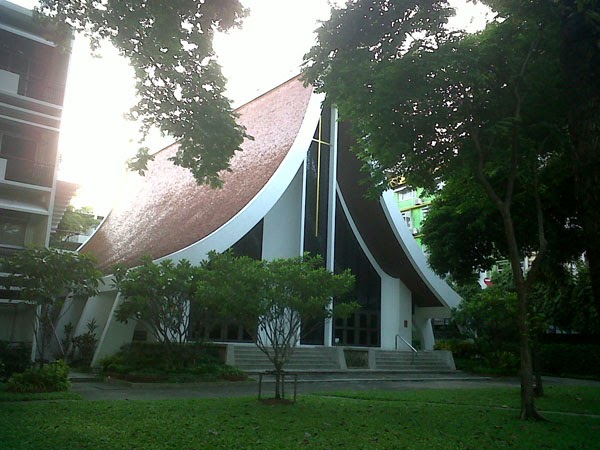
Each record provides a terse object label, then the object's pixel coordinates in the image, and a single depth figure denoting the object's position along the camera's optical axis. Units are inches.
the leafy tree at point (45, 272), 481.4
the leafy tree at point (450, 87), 385.7
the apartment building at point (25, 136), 602.5
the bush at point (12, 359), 511.5
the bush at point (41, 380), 438.0
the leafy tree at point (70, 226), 1156.0
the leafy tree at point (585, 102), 261.7
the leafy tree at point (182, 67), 388.8
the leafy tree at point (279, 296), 448.1
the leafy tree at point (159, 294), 591.5
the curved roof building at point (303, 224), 841.5
